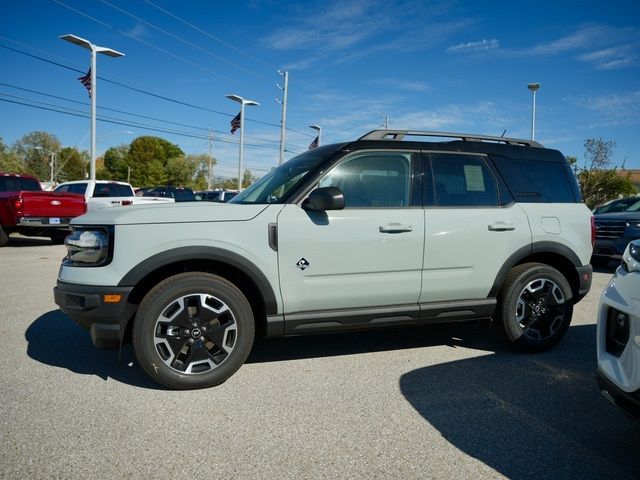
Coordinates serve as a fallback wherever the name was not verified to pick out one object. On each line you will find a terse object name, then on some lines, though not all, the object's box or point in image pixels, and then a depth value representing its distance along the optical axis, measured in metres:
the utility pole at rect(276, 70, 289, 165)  35.16
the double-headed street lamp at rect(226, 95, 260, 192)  32.28
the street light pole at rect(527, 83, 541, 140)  26.72
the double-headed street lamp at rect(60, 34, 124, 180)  21.39
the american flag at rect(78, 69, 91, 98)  22.36
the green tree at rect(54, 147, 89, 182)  93.06
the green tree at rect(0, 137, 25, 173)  68.69
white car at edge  2.38
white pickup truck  14.55
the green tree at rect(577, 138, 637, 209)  27.86
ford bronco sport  3.36
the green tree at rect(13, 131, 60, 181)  84.75
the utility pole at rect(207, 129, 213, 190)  84.85
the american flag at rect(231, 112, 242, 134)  32.22
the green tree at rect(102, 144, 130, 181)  93.95
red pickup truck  11.70
